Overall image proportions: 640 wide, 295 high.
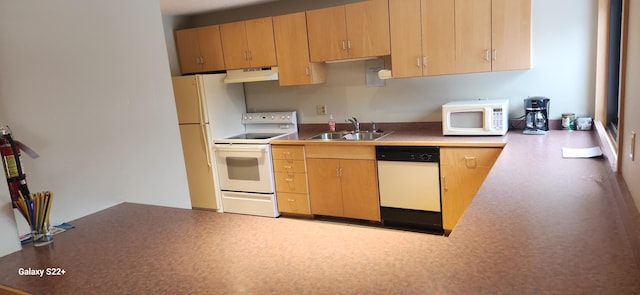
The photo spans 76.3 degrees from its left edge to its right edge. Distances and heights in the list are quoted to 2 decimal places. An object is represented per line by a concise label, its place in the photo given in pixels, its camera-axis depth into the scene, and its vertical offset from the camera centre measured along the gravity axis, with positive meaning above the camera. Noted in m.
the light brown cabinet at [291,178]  3.90 -0.90
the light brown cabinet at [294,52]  3.89 +0.31
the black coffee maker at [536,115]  3.14 -0.41
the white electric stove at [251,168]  4.04 -0.79
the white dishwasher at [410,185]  3.32 -0.93
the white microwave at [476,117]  3.16 -0.39
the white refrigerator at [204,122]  4.16 -0.32
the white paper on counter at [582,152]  2.27 -0.54
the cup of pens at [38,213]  1.39 -0.36
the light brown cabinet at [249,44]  4.06 +0.45
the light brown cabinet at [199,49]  4.33 +0.47
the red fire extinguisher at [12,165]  1.37 -0.18
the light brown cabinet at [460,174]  3.09 -0.81
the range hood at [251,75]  4.12 +0.13
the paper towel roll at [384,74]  3.61 +0.01
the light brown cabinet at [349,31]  3.54 +0.43
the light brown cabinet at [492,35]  3.06 +0.23
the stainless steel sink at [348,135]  4.02 -0.56
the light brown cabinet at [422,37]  3.29 +0.28
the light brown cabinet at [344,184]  3.61 -0.94
